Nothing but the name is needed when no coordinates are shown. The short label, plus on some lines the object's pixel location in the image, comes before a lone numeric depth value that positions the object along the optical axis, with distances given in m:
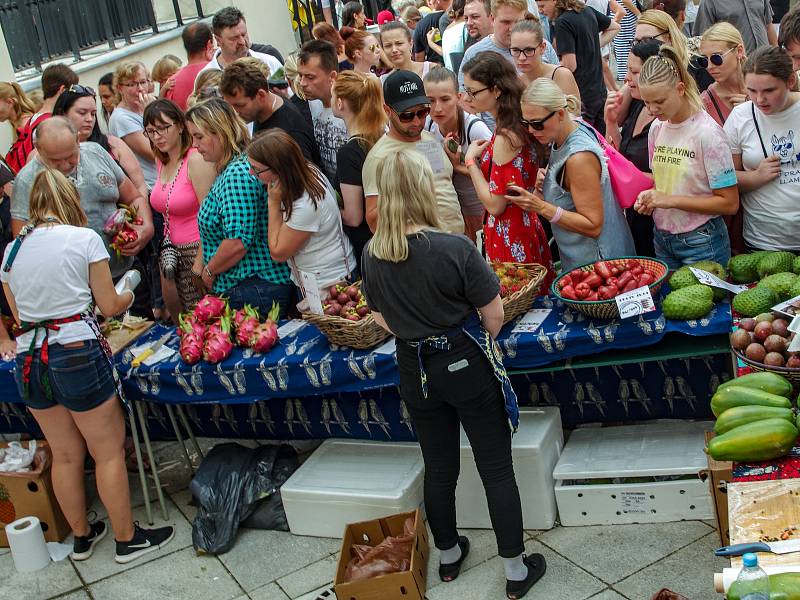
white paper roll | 4.60
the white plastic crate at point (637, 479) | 3.94
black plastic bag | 4.54
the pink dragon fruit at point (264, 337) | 4.50
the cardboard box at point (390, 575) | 3.74
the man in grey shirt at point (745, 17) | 6.81
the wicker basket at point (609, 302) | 3.91
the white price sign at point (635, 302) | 3.84
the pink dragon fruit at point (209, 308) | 4.69
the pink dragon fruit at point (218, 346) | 4.53
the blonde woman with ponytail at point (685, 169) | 4.01
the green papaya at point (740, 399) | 3.09
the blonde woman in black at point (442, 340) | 3.39
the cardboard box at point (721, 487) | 3.51
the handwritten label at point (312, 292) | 4.45
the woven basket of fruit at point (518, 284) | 4.11
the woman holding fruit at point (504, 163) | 4.38
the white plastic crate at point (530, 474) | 4.09
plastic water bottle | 2.26
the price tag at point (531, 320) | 4.13
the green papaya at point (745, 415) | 3.03
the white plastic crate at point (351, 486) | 4.27
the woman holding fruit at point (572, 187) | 4.07
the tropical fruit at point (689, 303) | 3.84
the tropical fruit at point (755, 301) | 3.68
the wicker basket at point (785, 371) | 3.20
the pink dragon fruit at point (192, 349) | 4.57
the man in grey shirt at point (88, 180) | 5.07
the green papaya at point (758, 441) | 2.95
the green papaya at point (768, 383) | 3.15
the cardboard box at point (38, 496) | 4.80
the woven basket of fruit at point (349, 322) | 4.23
